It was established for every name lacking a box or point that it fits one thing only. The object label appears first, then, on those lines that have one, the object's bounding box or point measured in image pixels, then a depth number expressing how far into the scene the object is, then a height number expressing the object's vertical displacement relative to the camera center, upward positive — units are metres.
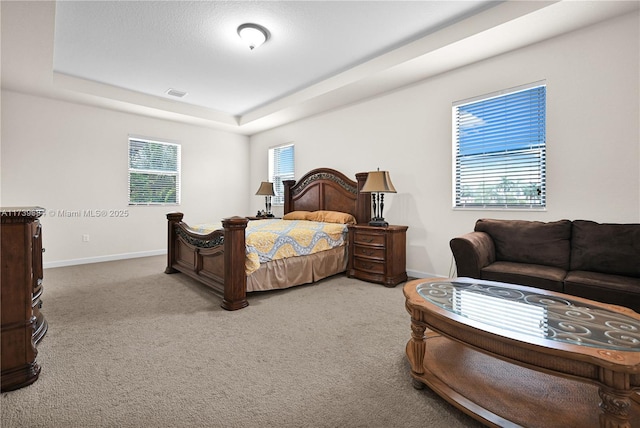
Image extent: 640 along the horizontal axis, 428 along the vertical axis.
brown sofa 2.17 -0.38
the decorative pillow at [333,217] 4.39 -0.09
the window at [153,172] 5.45 +0.72
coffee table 1.06 -0.57
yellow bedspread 3.07 -0.32
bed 2.83 -0.50
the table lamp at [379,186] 3.77 +0.33
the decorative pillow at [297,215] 5.03 -0.07
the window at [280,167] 6.06 +0.91
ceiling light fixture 3.07 +1.87
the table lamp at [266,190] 5.69 +0.40
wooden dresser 1.60 -0.52
